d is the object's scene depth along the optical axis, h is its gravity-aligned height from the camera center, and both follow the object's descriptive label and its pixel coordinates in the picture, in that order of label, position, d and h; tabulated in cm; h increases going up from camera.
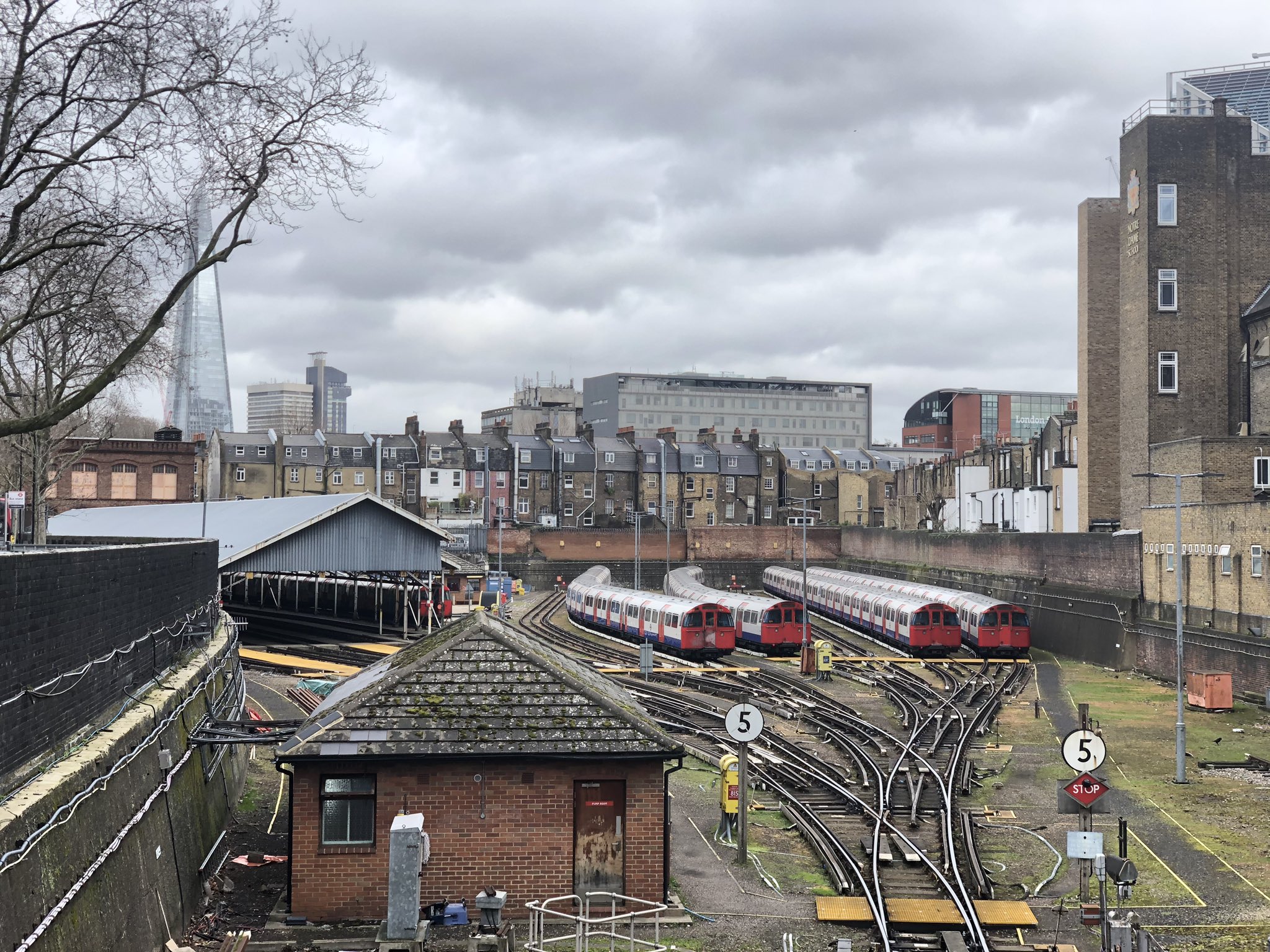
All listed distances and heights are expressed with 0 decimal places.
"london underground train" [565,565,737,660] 4797 -537
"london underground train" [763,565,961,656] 5000 -552
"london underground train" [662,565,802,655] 5028 -540
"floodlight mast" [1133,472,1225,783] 2597 -428
